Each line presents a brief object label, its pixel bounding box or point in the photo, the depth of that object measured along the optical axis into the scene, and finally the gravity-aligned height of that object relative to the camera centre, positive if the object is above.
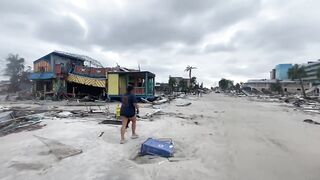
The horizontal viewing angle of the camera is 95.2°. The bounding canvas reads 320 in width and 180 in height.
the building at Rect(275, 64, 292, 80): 74.77 +10.56
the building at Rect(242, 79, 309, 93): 59.94 +2.91
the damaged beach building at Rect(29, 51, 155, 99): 15.21 +1.43
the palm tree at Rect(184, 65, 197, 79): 45.92 +7.18
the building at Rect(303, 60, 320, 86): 59.78 +8.39
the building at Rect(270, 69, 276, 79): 88.75 +10.99
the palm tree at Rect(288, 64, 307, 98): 36.65 +4.77
